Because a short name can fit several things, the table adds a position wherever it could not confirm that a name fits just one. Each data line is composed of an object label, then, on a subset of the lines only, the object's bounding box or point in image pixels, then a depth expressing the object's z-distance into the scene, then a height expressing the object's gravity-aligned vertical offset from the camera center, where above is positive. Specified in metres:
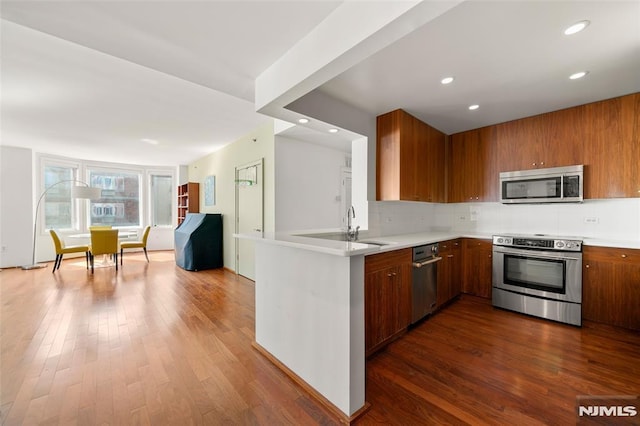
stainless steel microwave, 2.96 +0.31
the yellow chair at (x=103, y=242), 5.10 -0.63
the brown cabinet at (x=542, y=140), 2.99 +0.89
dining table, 5.50 -1.09
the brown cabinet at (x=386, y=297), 2.08 -0.77
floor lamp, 5.32 +0.36
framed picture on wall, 6.06 +0.51
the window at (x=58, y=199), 6.18 +0.33
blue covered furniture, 5.27 -0.70
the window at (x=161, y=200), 7.99 +0.38
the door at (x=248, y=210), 4.29 +0.02
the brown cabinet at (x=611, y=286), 2.51 -0.80
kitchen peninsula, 1.55 -0.75
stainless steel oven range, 2.73 -0.78
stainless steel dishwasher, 2.63 -0.77
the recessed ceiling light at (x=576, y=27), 1.62 +1.20
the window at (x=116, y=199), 7.11 +0.37
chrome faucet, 2.82 -0.25
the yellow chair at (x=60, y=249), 4.99 -0.78
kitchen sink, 2.51 -0.29
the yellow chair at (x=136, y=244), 5.88 -0.77
